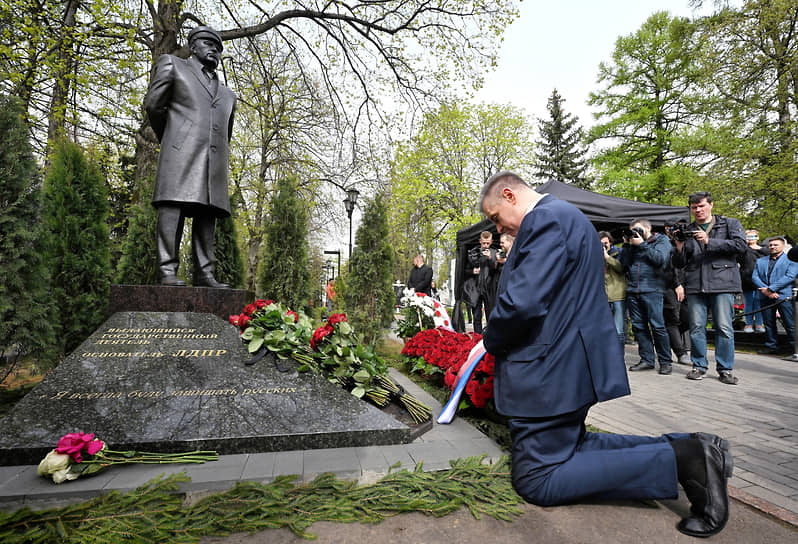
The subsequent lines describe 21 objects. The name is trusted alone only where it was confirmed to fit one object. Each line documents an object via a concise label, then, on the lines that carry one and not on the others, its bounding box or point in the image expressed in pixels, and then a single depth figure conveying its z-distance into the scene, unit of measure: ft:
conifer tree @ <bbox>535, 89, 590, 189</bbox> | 90.48
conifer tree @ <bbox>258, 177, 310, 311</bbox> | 23.20
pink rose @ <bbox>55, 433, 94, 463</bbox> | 6.68
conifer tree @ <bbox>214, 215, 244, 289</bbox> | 23.32
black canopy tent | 25.29
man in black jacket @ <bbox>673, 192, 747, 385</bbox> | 16.14
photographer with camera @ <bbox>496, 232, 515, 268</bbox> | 17.47
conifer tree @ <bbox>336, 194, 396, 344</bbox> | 24.64
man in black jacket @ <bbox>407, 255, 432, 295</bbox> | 29.99
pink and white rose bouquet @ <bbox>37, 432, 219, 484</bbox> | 6.58
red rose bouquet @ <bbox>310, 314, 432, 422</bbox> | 10.52
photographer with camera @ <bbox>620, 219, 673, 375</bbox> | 18.89
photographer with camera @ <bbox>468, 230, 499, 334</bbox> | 23.15
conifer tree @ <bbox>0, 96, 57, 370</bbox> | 12.23
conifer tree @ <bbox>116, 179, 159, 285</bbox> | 19.89
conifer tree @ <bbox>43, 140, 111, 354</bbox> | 14.79
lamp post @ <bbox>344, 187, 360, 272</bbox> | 46.50
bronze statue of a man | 12.12
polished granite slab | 7.81
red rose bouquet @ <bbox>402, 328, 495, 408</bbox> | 10.91
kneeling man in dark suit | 6.11
